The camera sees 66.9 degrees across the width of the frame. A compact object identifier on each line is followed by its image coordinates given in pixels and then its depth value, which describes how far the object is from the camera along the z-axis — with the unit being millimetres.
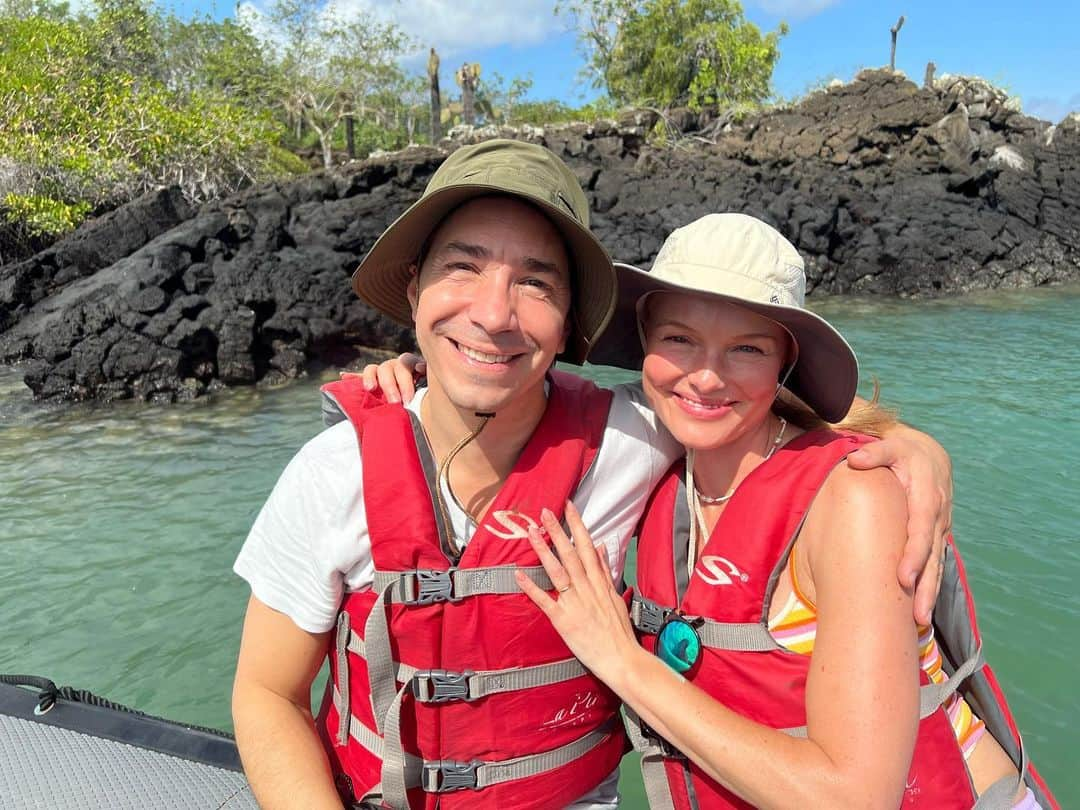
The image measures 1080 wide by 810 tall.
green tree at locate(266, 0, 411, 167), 33469
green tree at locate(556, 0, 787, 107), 30891
